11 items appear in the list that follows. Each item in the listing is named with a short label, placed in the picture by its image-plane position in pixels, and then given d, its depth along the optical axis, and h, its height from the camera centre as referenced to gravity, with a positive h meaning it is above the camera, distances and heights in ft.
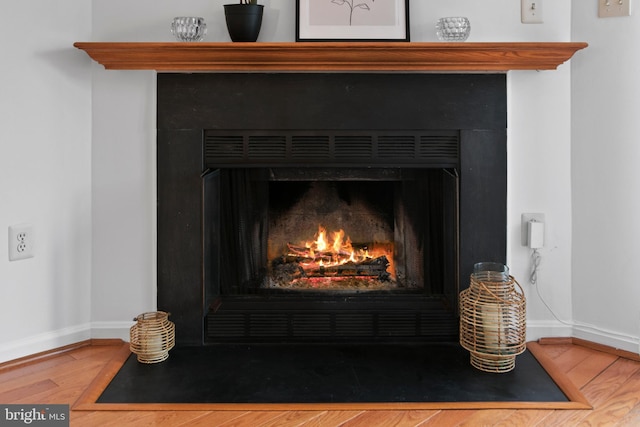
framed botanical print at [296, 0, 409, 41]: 7.44 +2.48
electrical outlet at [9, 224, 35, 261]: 6.98 -0.33
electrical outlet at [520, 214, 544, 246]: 7.77 -0.14
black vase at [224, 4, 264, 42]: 7.13 +2.38
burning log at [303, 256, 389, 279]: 8.63 -0.83
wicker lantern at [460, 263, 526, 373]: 6.73 -1.30
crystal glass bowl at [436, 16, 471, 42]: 7.23 +2.31
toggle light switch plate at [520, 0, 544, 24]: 7.57 +2.63
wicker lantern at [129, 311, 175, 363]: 7.08 -1.54
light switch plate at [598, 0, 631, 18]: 7.22 +2.57
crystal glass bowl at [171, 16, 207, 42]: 7.22 +2.31
